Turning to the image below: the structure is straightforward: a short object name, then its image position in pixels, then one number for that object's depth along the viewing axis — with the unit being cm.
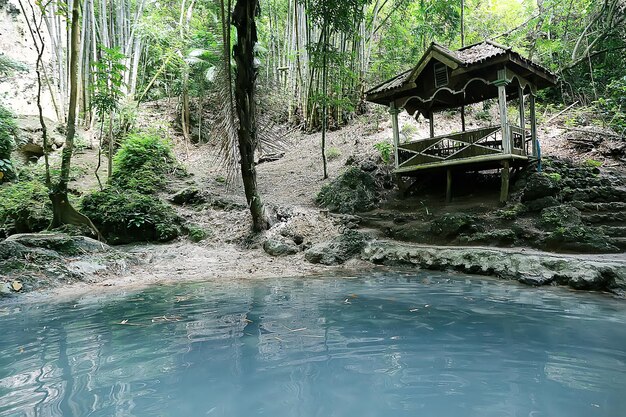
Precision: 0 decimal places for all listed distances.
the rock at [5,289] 508
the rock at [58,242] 647
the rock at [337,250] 756
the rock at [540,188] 770
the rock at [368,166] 1135
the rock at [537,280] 527
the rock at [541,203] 745
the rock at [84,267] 618
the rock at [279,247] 796
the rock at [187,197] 1032
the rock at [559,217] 680
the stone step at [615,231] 620
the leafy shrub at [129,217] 840
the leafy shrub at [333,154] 1389
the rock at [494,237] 703
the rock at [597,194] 730
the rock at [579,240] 602
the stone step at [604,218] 661
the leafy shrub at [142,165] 1046
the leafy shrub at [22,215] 827
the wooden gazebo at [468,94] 827
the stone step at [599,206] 694
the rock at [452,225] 767
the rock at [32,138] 1156
